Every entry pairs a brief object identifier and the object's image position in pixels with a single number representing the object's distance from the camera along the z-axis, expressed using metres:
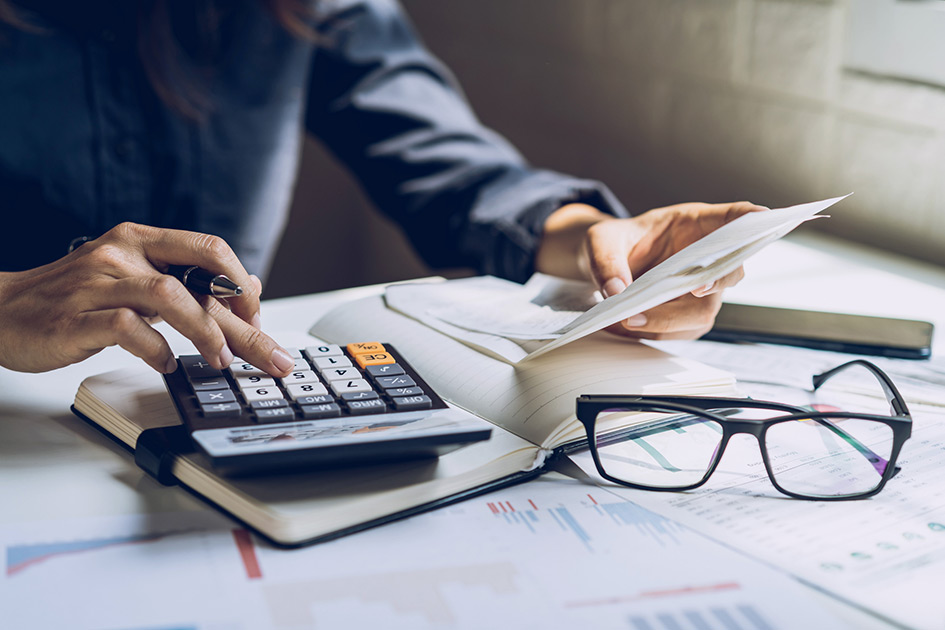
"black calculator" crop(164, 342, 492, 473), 0.42
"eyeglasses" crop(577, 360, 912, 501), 0.48
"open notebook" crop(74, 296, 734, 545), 0.43
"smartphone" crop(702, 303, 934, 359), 0.69
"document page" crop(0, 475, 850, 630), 0.37
